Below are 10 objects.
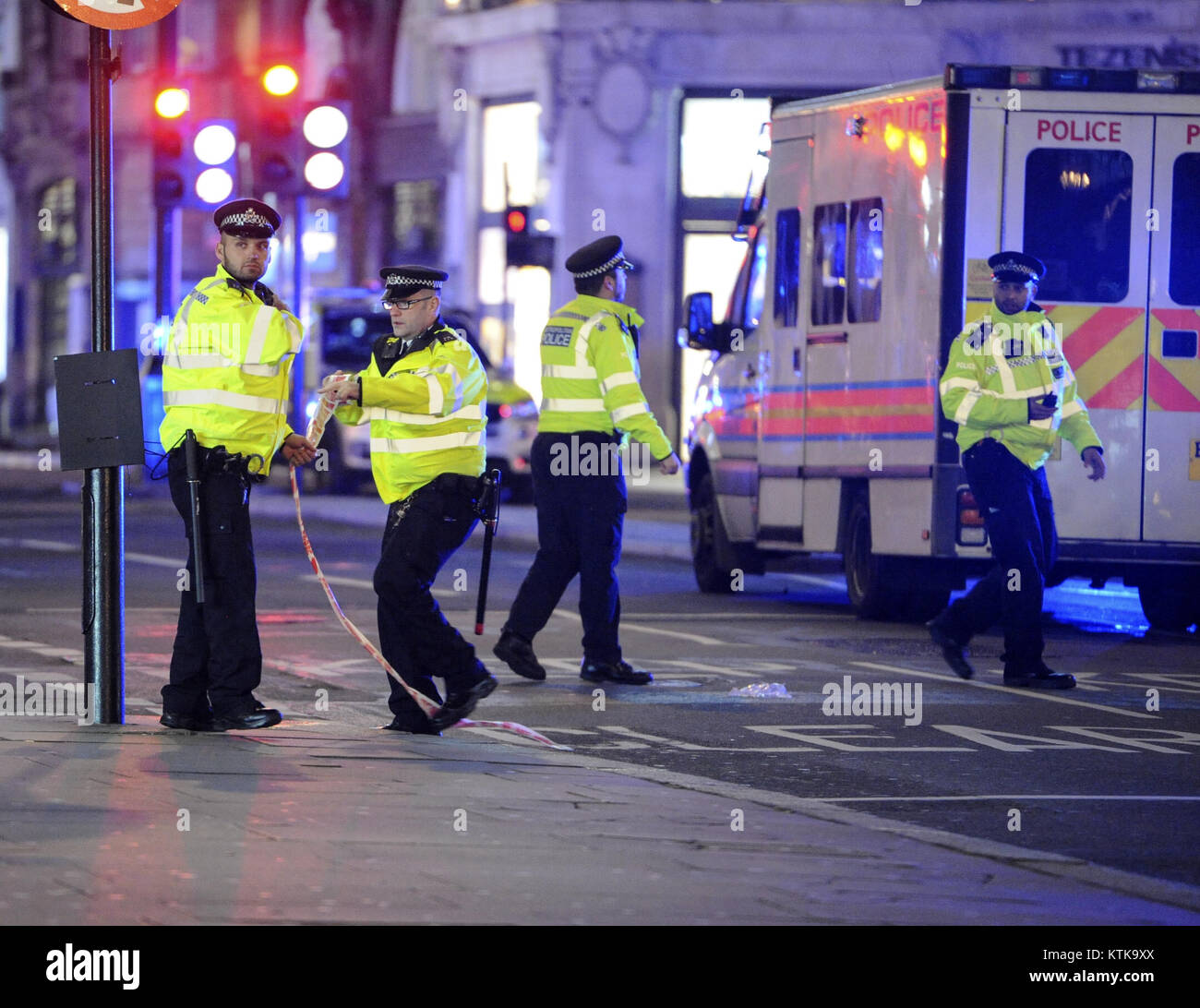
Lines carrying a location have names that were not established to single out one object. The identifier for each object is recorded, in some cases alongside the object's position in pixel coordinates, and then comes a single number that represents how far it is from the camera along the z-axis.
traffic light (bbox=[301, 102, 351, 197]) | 19.55
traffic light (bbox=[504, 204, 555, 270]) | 23.06
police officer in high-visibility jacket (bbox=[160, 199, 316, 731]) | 8.83
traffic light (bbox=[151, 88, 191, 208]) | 21.59
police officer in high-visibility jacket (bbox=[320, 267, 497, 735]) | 9.02
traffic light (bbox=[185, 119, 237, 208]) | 19.89
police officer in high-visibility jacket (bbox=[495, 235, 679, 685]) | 11.24
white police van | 13.16
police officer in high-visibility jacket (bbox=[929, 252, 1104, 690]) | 11.16
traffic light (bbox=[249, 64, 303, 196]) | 19.62
